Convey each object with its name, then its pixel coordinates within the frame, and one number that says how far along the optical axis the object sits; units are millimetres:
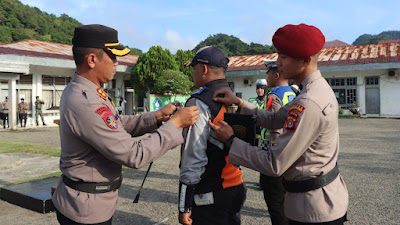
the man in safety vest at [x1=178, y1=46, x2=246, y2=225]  2102
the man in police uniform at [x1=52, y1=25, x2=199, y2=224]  1706
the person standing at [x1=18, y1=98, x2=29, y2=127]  16516
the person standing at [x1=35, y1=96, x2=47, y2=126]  17344
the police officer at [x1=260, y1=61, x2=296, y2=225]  3146
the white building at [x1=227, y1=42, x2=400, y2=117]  20359
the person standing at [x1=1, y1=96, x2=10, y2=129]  16438
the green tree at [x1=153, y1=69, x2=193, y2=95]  20328
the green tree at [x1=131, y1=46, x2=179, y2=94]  21609
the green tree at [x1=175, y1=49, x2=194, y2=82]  27466
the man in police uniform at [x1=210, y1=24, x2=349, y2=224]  1658
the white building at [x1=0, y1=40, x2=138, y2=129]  15203
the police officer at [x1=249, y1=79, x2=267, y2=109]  6840
